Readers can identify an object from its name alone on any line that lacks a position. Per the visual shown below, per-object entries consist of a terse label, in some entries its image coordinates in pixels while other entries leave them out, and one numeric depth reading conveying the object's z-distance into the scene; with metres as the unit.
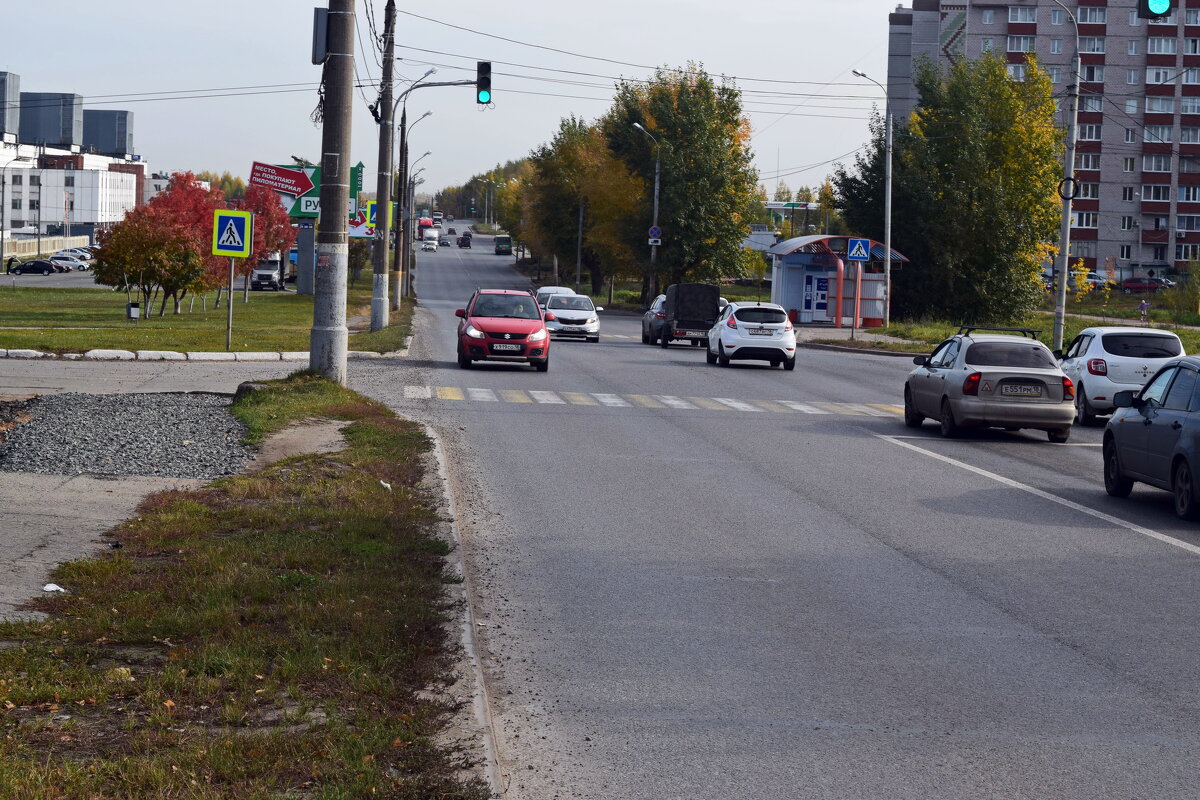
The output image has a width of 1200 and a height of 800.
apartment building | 115.69
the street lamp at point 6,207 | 109.18
